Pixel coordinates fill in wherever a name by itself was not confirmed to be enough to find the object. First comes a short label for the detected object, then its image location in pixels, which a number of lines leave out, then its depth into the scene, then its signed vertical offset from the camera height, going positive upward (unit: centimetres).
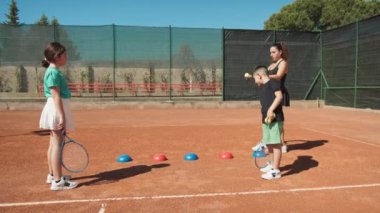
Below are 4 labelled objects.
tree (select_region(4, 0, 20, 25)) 5691 +1101
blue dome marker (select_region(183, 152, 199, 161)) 555 -117
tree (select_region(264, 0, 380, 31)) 3697 +708
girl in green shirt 386 -29
